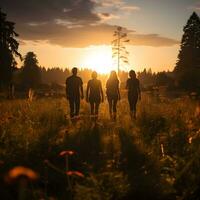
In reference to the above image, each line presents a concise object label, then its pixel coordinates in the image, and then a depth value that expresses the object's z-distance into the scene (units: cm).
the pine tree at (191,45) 6138
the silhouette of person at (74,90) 1662
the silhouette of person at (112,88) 1772
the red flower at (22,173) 291
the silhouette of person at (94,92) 1725
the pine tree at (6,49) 4472
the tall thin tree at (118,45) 8340
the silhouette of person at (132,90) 1761
